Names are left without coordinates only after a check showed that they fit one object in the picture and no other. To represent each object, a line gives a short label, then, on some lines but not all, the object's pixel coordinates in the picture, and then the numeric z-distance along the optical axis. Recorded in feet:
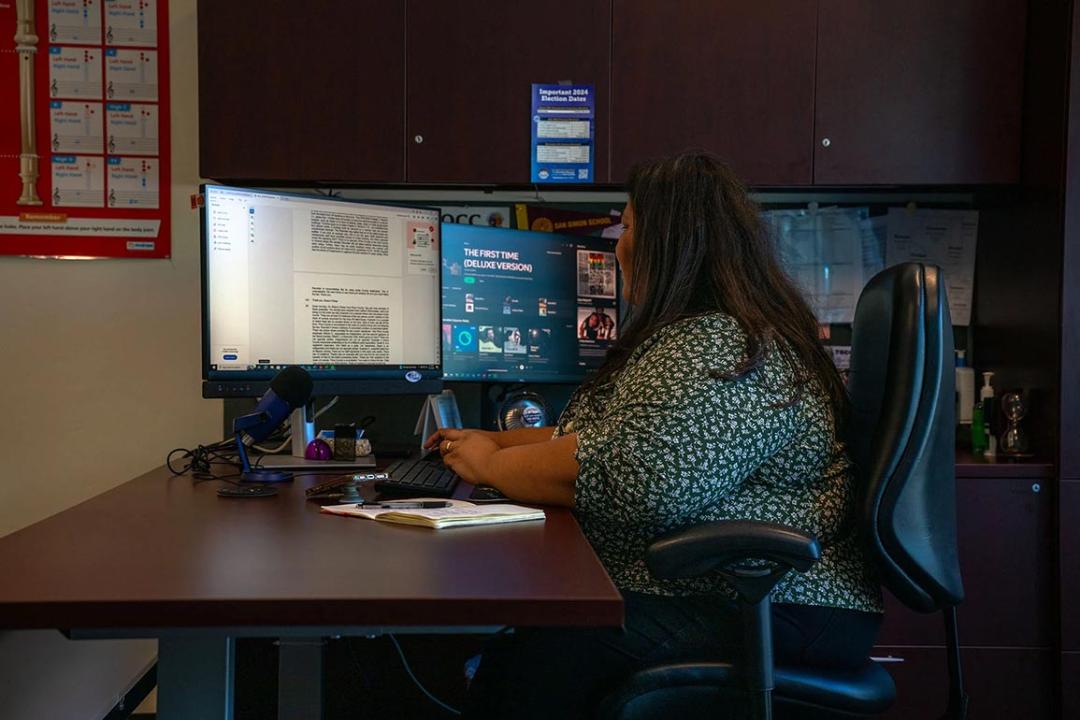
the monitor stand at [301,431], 5.87
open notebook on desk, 3.77
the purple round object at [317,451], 5.85
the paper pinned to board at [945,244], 7.77
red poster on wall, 7.48
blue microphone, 4.90
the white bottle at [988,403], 7.22
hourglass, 6.89
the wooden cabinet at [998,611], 6.59
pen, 4.12
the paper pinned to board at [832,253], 7.80
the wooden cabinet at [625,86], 6.88
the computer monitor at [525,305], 7.00
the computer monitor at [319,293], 5.82
